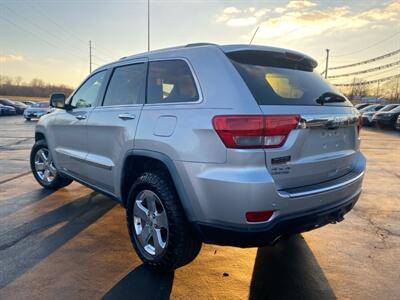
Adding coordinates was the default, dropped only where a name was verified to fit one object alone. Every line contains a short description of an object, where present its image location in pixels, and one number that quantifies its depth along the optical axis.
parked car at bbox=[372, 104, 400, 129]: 21.25
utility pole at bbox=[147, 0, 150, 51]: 17.46
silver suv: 2.55
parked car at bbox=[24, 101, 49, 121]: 27.85
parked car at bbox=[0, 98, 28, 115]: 36.16
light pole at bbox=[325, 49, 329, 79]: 68.47
